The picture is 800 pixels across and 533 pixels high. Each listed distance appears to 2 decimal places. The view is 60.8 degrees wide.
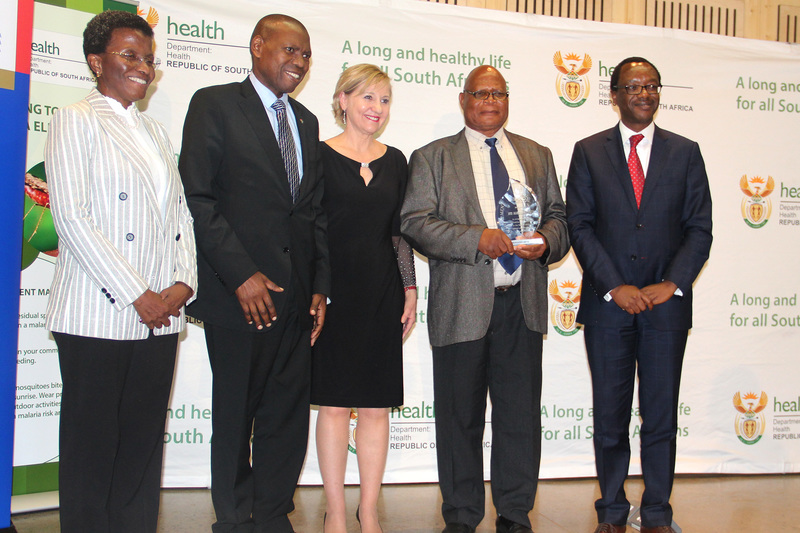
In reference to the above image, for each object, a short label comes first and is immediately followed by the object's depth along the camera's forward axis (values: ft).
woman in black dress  9.25
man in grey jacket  9.43
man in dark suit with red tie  9.62
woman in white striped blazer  6.92
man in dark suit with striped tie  7.86
